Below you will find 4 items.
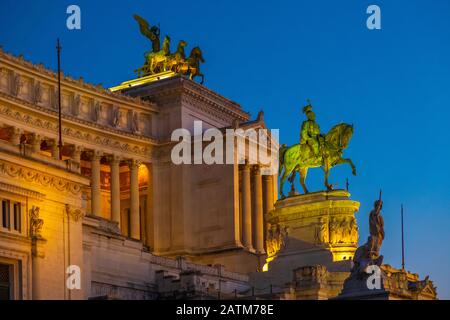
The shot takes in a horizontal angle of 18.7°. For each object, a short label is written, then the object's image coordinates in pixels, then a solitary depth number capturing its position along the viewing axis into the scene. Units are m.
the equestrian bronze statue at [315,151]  92.38
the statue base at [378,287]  67.50
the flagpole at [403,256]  85.74
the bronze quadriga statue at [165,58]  116.25
